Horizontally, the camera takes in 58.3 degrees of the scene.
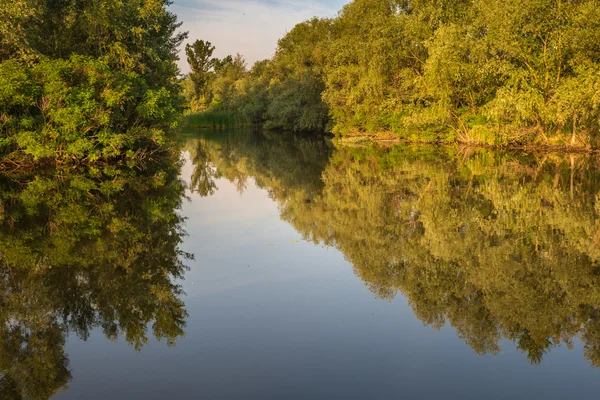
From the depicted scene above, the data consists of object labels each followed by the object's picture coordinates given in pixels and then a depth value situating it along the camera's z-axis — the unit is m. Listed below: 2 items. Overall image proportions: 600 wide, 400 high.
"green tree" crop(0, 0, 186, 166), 22.06
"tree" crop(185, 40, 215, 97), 104.12
